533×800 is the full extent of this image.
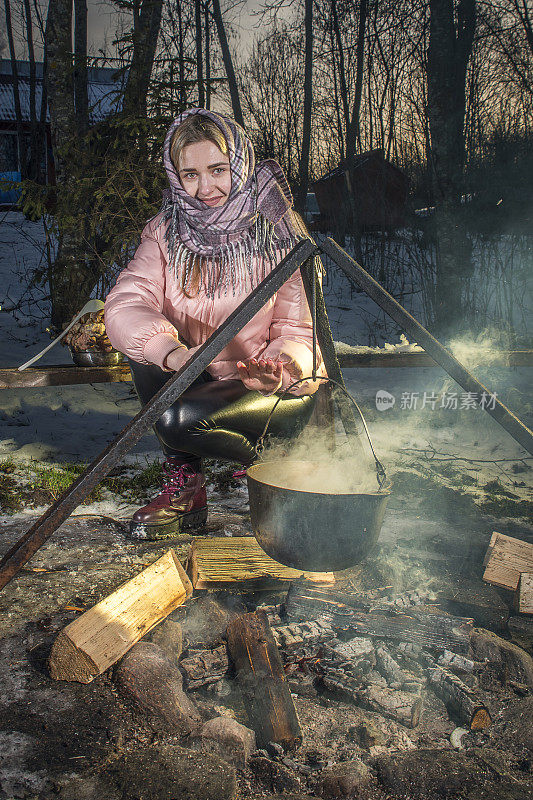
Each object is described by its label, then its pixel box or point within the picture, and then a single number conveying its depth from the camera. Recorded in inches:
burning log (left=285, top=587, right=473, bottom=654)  80.8
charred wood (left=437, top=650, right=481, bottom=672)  77.3
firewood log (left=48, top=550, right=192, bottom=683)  74.5
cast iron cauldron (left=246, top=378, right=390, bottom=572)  77.1
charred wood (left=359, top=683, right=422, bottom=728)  69.6
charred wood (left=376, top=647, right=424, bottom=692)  74.7
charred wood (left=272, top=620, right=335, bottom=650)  81.7
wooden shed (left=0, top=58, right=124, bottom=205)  805.2
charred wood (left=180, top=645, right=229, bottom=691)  75.6
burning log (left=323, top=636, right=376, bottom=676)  77.5
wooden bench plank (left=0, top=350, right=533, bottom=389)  156.7
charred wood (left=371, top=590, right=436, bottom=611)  88.1
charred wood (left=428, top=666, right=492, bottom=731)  68.5
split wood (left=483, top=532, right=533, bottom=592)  94.1
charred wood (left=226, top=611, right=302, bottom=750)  65.7
